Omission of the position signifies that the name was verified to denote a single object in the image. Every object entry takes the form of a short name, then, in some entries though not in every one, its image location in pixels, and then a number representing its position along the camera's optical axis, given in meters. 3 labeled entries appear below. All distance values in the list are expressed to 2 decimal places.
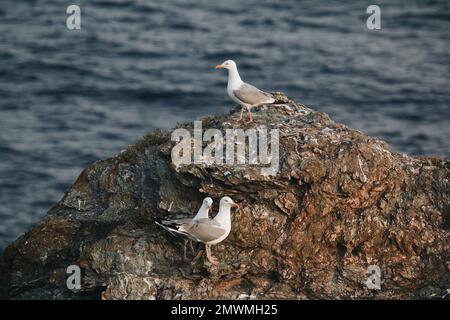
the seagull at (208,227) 17.08
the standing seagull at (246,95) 19.55
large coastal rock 17.64
